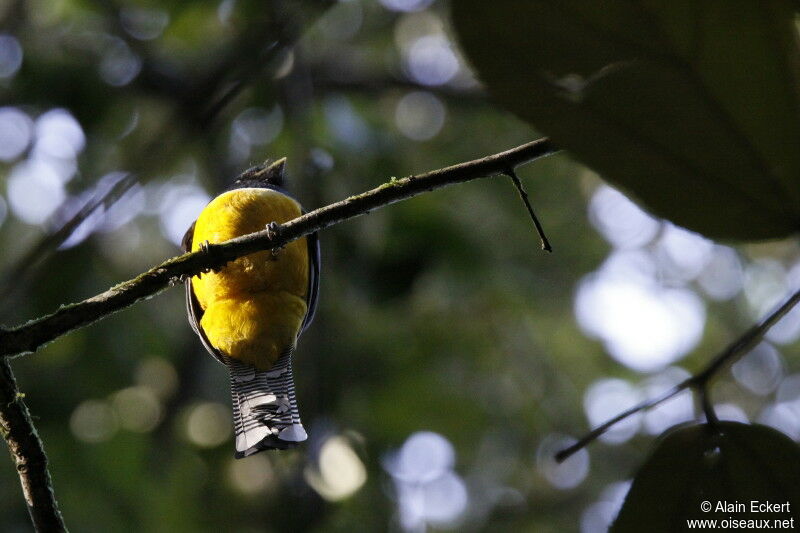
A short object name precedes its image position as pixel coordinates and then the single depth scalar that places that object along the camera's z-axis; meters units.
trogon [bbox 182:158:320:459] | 6.32
